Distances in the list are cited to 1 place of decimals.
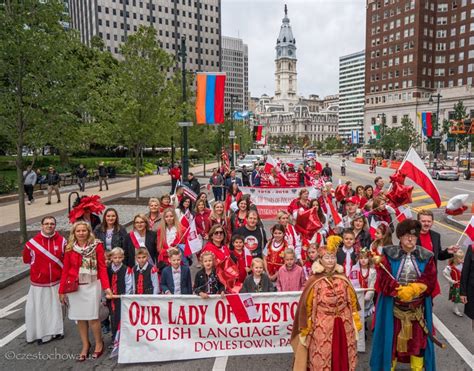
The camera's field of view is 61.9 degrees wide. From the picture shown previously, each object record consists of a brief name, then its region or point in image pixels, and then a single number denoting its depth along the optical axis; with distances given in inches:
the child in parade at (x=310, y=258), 240.1
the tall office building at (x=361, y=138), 4406.7
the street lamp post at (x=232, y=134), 1423.5
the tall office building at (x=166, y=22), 4303.6
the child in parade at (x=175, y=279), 216.1
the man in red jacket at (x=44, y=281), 216.4
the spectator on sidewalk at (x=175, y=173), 742.5
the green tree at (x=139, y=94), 736.3
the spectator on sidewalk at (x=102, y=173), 944.3
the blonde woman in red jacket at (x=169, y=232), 274.2
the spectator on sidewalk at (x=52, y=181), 722.8
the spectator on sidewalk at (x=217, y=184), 653.3
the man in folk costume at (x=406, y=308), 174.2
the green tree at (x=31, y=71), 397.1
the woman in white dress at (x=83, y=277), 199.9
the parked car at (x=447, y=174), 1331.2
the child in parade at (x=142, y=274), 212.7
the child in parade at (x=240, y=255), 243.2
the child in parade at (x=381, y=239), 226.8
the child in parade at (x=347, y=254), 231.0
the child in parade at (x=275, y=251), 252.4
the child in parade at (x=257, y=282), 209.6
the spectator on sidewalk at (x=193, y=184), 578.9
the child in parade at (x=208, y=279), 212.8
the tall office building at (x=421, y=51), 3582.7
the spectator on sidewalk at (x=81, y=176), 886.4
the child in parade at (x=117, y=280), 210.4
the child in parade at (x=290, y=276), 216.1
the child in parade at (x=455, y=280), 251.3
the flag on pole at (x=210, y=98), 716.7
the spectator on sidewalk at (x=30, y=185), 721.6
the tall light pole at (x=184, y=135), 765.3
